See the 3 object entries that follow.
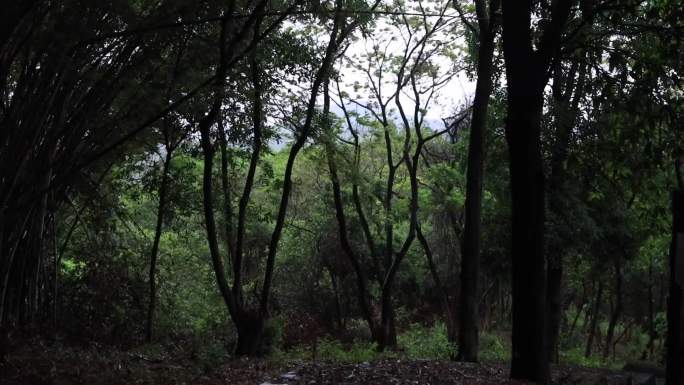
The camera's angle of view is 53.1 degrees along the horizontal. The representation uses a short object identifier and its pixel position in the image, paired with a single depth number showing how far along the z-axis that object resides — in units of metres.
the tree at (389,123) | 16.62
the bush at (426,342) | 15.08
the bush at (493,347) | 17.02
